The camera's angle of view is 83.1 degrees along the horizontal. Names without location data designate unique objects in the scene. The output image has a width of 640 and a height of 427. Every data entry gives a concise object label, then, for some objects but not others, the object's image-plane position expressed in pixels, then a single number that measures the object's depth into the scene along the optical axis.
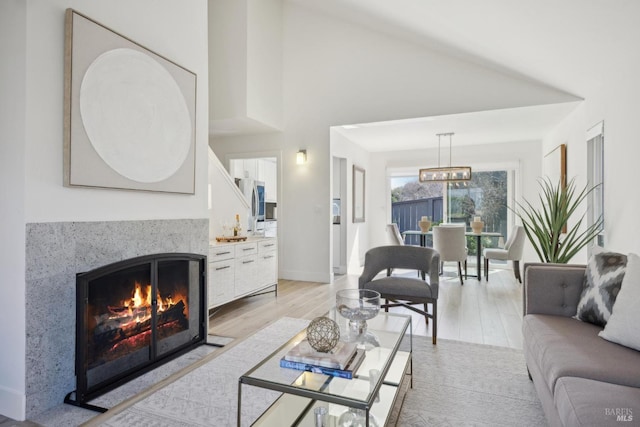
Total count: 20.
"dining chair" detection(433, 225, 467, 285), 5.33
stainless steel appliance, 6.67
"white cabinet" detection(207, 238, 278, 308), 3.59
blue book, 1.50
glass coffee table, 1.37
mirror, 6.71
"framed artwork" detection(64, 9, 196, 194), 2.10
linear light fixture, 5.66
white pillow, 1.67
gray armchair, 2.98
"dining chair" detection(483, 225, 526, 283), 5.40
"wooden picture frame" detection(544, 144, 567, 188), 4.89
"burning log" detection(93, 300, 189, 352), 2.22
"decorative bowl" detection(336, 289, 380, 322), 2.01
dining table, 5.56
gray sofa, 1.25
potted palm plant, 3.40
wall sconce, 5.44
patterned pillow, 1.93
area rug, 1.89
